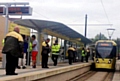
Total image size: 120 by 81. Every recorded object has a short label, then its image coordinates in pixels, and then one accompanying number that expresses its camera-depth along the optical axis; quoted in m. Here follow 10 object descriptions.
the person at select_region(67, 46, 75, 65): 23.38
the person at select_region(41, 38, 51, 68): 16.00
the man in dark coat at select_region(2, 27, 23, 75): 9.96
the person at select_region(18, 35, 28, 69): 14.86
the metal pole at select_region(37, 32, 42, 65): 19.27
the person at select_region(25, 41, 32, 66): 17.09
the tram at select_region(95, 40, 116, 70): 29.41
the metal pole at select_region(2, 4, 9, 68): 13.88
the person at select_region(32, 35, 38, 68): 15.38
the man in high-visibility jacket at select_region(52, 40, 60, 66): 18.88
